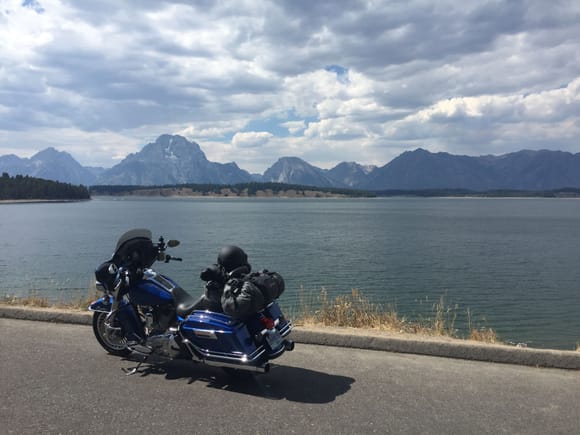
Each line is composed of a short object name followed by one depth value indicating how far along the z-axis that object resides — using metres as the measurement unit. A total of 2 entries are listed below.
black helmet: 5.89
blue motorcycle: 5.59
